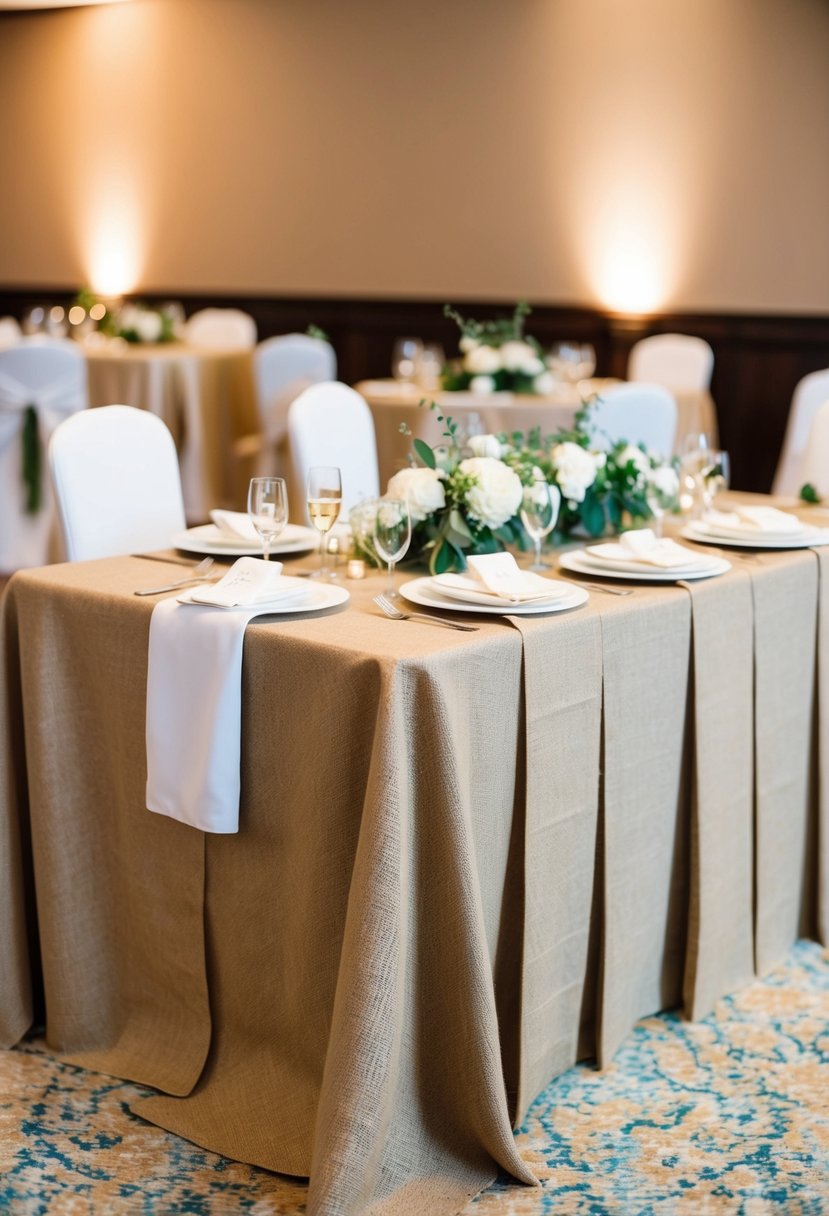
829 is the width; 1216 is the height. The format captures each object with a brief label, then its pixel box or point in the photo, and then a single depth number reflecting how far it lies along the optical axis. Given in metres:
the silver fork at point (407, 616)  2.10
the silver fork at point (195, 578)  2.27
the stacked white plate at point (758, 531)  2.78
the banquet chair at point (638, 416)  4.09
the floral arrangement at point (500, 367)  5.26
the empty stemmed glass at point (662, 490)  2.82
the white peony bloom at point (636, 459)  2.86
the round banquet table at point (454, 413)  5.07
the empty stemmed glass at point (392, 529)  2.23
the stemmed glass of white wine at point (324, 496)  2.36
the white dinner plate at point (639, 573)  2.46
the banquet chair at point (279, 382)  6.43
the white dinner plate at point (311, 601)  2.12
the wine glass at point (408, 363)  5.79
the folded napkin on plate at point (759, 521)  2.85
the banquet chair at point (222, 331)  7.76
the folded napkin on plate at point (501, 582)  2.19
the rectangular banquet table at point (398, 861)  1.92
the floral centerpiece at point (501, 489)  2.49
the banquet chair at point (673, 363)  6.47
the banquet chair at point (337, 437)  3.46
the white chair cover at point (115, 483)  2.78
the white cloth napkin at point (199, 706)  2.07
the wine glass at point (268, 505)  2.31
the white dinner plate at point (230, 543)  2.60
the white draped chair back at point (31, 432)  5.56
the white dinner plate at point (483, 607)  2.16
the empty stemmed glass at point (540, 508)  2.45
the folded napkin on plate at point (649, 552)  2.50
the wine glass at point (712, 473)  2.96
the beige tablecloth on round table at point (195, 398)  6.51
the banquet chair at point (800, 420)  5.20
